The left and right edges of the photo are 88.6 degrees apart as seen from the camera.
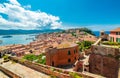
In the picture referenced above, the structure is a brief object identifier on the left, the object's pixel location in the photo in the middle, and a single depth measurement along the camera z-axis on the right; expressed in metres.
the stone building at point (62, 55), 15.41
